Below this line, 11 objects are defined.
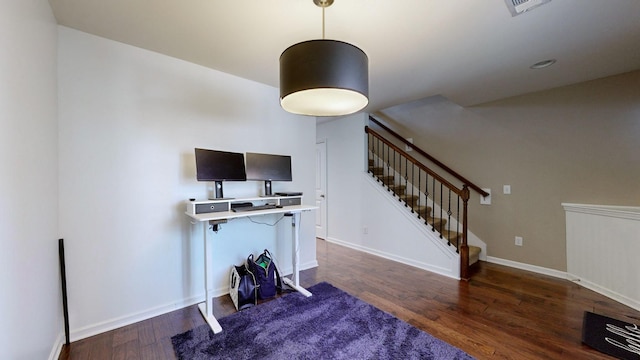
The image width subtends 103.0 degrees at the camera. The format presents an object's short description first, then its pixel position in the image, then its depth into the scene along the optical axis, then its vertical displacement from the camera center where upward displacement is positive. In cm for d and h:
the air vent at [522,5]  163 +112
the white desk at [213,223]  213 -36
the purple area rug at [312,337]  178 -121
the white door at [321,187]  493 -15
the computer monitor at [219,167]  230 +14
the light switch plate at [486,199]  378 -34
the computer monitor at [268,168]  270 +14
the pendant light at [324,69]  134 +60
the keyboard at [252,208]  238 -26
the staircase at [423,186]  345 -14
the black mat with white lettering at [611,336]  180 -125
